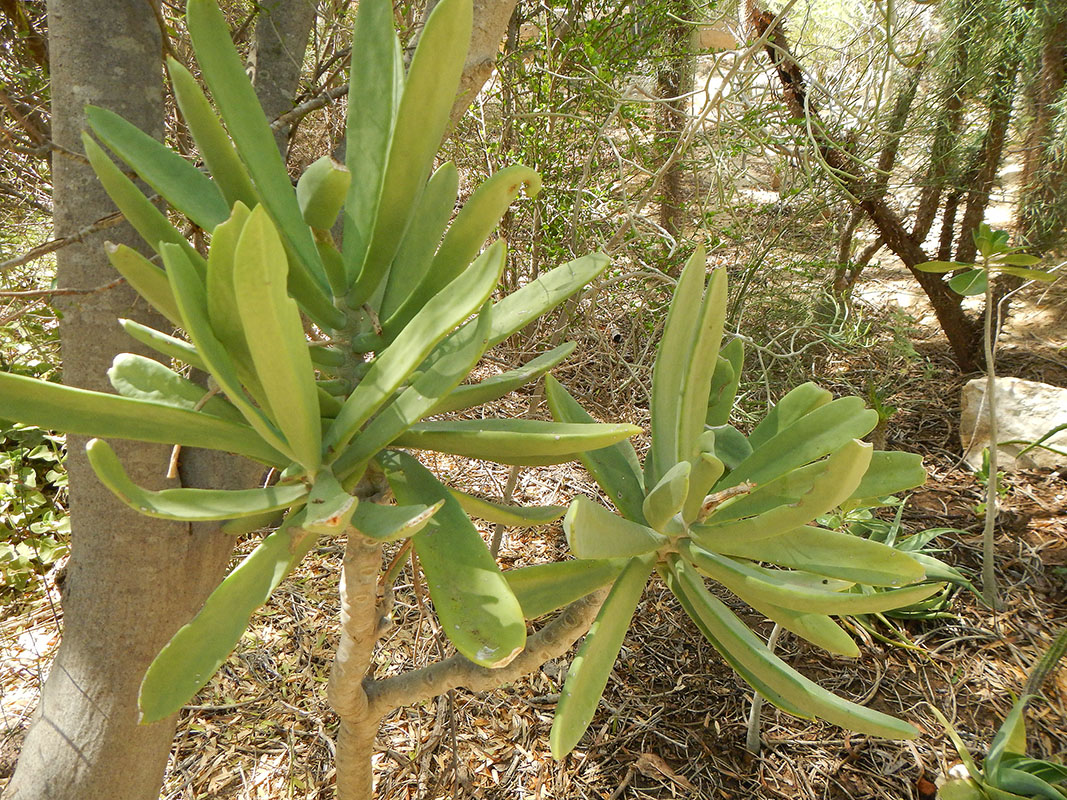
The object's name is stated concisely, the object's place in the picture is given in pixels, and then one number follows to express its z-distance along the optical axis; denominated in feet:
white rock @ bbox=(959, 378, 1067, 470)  8.84
